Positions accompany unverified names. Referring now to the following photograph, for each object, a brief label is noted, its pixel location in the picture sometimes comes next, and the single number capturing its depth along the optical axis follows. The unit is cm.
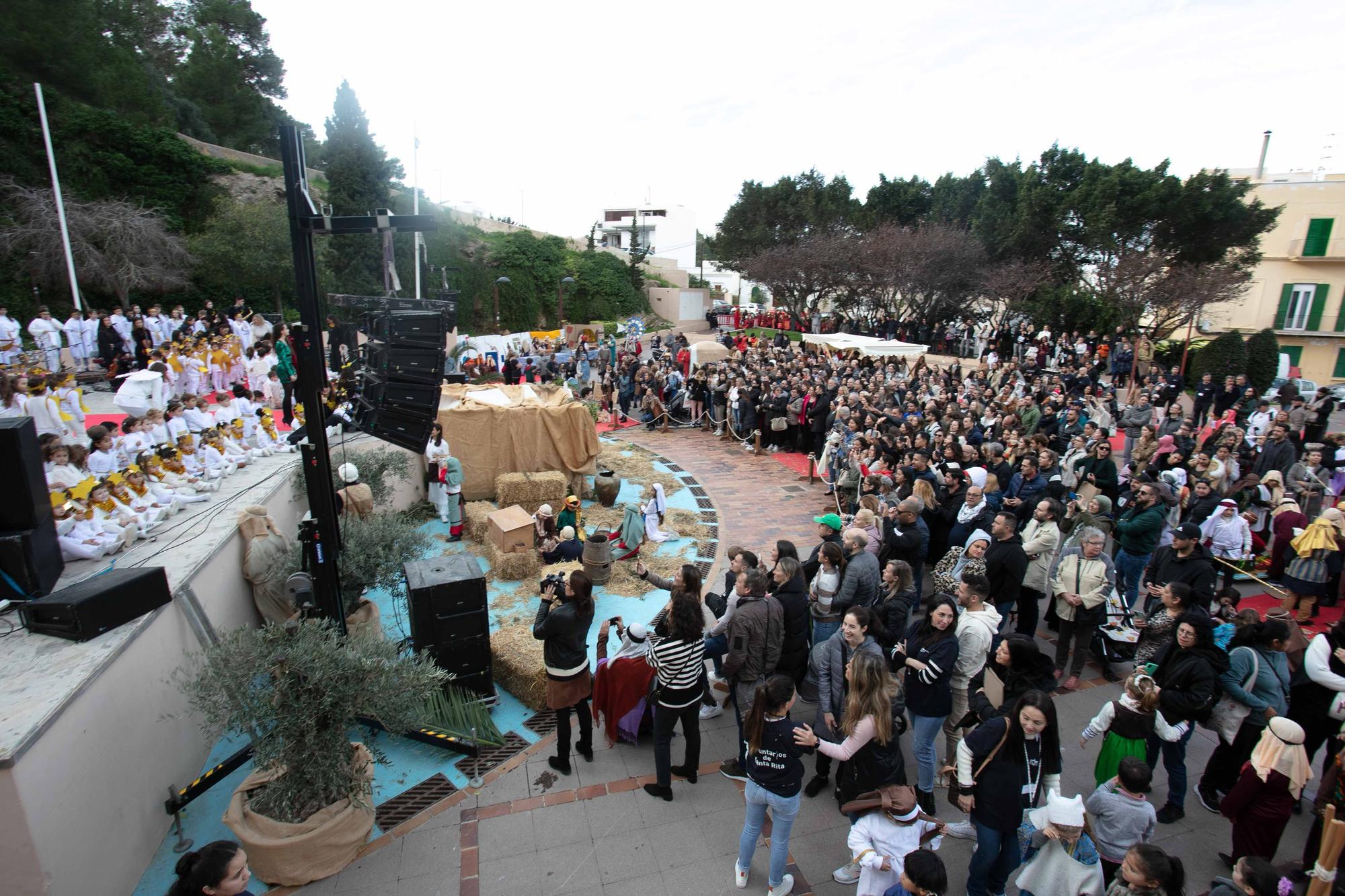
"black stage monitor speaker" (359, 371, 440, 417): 509
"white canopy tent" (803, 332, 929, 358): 1870
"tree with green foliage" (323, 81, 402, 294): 3100
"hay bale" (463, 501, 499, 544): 996
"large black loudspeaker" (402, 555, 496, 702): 568
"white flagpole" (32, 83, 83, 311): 1608
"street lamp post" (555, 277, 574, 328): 4069
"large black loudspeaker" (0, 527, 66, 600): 437
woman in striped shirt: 458
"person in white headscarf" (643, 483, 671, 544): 997
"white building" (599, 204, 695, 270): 7550
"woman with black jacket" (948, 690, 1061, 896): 361
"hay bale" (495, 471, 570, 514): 1060
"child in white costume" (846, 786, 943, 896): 337
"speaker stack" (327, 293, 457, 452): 506
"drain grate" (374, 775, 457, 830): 482
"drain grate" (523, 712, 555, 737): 582
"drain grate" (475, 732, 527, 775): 536
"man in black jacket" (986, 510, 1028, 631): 583
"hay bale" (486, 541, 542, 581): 866
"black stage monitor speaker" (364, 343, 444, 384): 505
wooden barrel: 827
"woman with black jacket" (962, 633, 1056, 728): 405
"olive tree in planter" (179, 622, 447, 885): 404
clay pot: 1152
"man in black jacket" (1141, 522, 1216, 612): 537
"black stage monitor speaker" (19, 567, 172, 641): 423
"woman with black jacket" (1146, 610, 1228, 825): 427
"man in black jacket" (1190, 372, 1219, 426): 1334
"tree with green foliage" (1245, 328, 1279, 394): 1738
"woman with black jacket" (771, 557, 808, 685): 517
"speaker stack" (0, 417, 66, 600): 434
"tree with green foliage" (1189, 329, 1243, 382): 1730
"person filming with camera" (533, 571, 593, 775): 484
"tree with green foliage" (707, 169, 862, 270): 3838
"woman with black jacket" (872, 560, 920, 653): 520
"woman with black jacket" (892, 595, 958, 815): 446
